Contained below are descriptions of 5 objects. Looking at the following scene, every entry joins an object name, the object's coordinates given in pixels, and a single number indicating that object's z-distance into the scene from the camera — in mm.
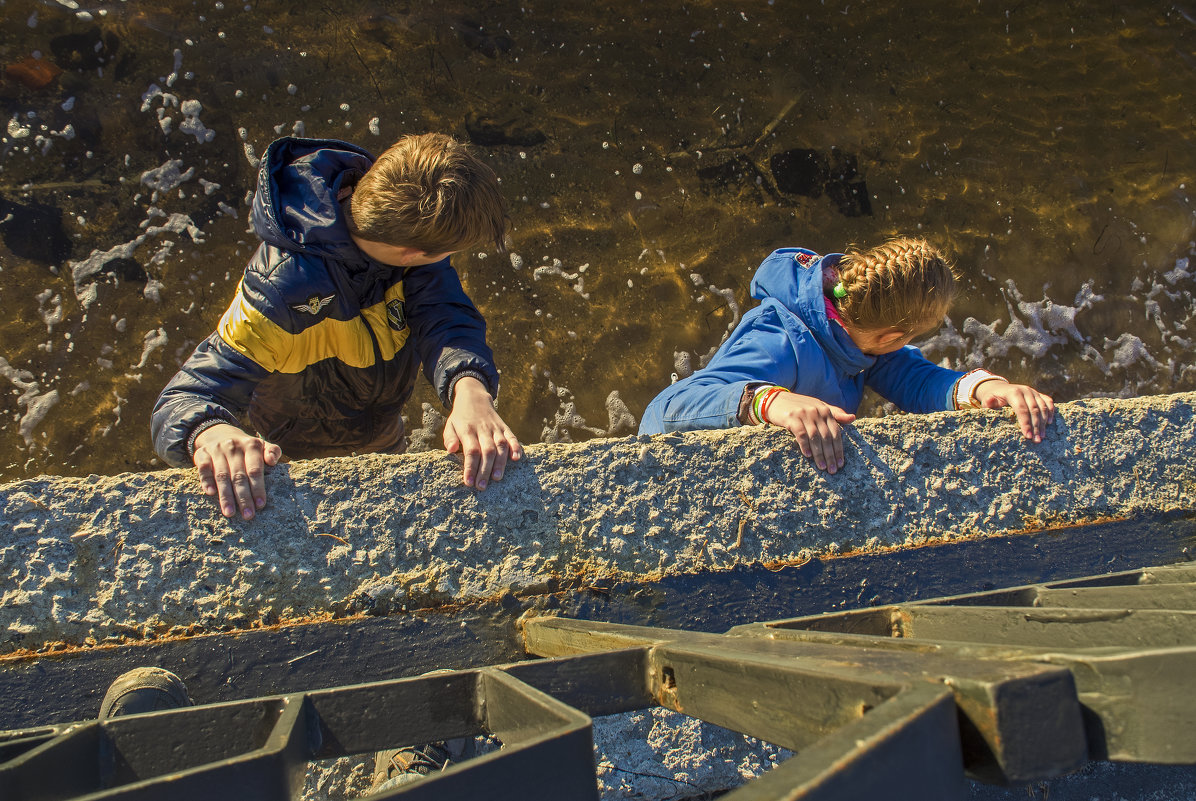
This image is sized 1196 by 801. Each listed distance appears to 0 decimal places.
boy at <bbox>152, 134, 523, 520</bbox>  1419
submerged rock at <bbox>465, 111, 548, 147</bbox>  3598
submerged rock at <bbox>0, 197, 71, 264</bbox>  3217
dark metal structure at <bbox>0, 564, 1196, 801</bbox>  596
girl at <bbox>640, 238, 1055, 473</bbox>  1742
